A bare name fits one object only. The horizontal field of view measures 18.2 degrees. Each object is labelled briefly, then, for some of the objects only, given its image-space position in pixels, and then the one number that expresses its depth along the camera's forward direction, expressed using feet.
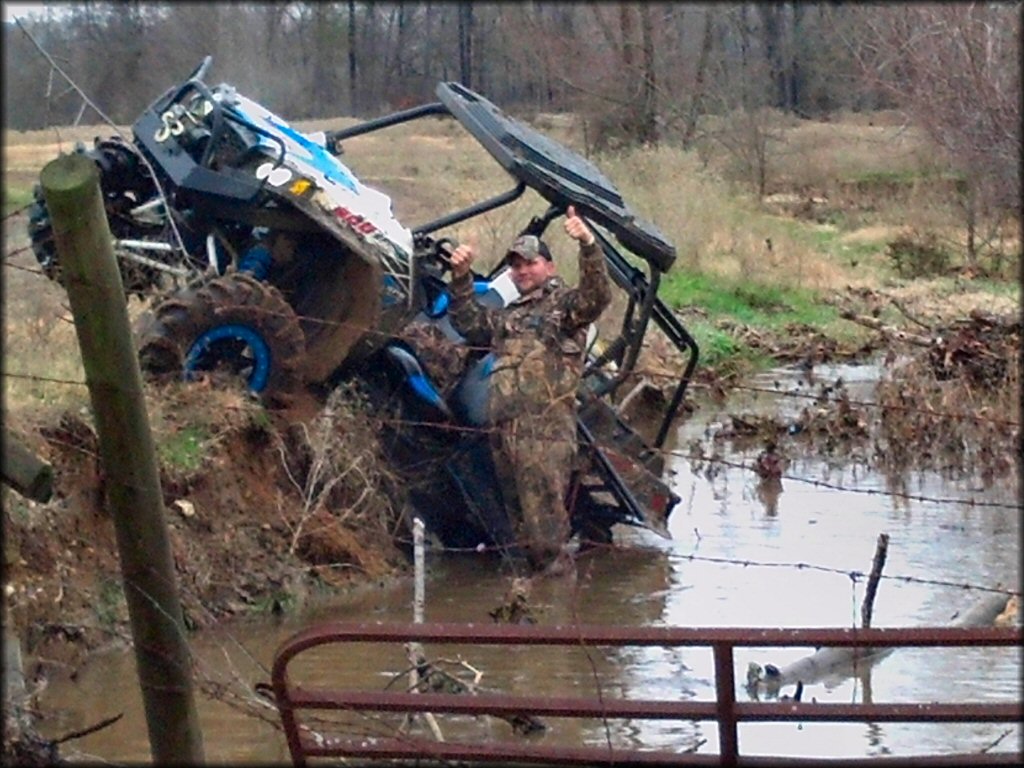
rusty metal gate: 26.52
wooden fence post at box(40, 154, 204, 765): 25.22
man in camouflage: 54.43
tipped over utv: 54.52
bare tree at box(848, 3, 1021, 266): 102.28
